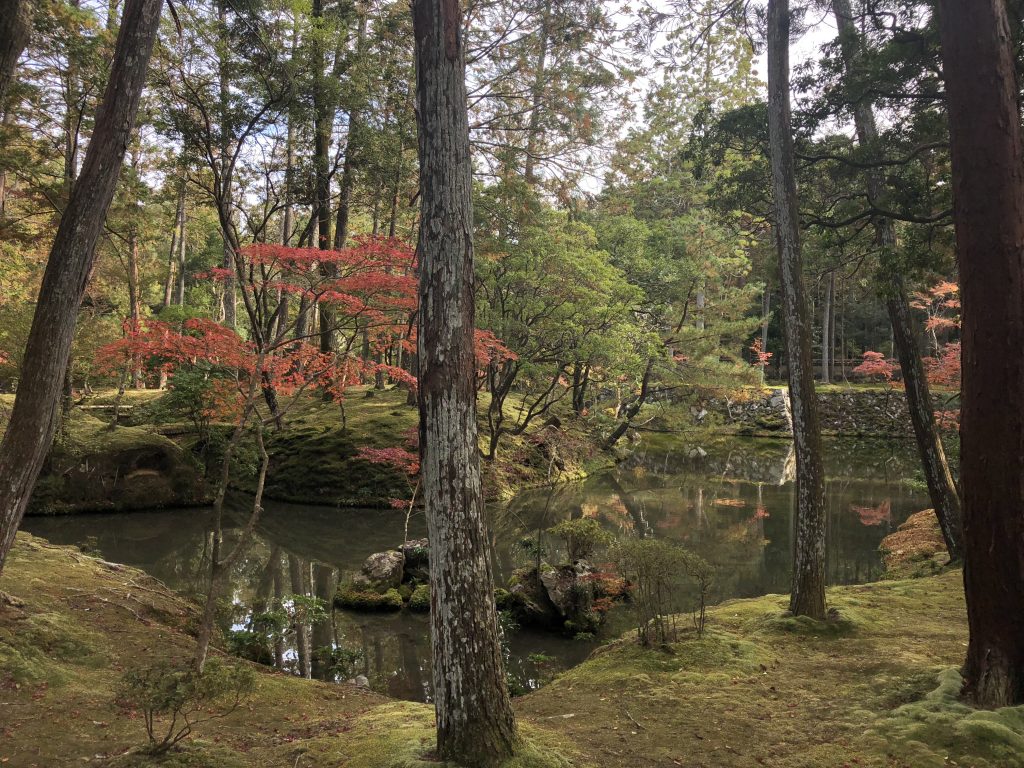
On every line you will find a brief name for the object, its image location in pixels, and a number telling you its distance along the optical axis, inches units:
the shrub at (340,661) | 246.5
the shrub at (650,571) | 203.9
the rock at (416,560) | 346.7
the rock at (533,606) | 304.3
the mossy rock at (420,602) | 318.7
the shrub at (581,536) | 321.7
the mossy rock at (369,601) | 318.0
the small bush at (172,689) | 123.6
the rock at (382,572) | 333.4
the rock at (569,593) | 302.0
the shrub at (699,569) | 207.0
